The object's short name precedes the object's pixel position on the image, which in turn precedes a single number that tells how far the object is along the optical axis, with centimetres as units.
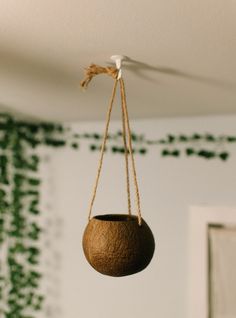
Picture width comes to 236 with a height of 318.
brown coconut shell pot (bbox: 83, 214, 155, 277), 120
